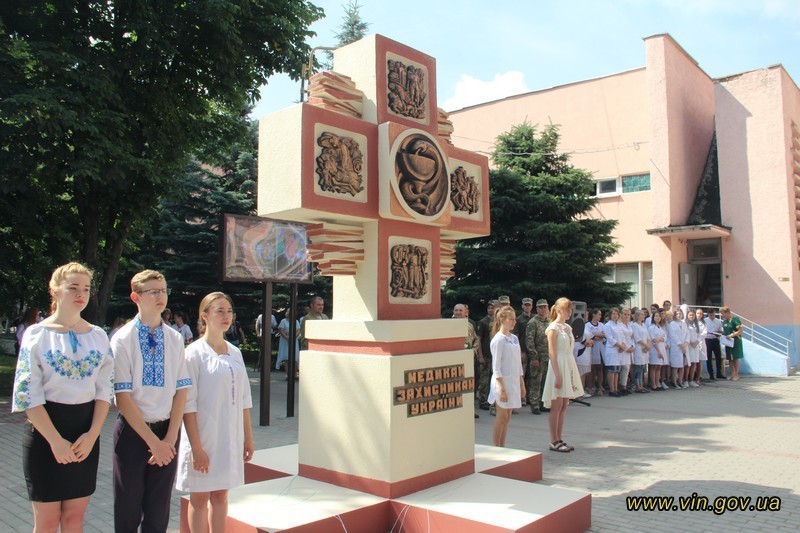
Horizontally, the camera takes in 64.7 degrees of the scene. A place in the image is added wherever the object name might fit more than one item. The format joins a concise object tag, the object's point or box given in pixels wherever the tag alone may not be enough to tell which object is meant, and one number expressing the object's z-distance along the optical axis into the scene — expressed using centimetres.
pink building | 1983
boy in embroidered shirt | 379
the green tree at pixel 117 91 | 1164
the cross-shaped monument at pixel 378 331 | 496
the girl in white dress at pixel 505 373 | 723
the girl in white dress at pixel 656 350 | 1487
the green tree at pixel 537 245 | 1527
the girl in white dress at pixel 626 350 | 1384
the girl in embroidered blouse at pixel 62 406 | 347
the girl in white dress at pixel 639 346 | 1440
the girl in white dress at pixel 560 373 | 791
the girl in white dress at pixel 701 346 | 1639
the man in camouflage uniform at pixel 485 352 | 1154
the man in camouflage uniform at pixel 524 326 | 1202
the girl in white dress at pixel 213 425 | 402
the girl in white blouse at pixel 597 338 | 1390
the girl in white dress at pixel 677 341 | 1535
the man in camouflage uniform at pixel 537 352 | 1140
